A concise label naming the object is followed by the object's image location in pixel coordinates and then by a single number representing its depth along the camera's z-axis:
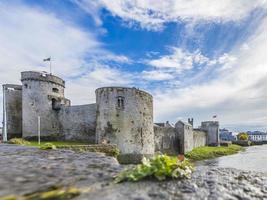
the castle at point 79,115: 21.39
